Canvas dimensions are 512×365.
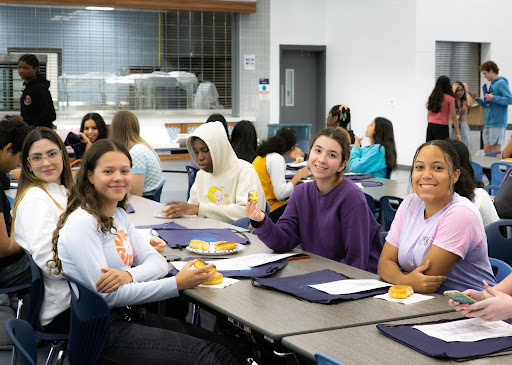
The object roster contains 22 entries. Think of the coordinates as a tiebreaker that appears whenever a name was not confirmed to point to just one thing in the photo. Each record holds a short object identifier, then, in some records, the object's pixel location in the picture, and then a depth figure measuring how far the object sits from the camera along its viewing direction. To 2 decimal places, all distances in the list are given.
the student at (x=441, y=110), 10.36
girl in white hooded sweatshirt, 4.18
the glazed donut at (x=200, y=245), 3.15
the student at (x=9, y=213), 3.45
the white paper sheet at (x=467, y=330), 1.96
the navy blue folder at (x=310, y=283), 2.38
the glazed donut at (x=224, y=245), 3.13
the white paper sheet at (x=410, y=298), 2.37
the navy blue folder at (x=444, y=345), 1.82
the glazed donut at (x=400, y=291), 2.39
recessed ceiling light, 12.00
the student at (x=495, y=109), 10.68
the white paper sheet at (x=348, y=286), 2.45
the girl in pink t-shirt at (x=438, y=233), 2.53
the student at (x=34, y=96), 8.79
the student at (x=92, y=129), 6.33
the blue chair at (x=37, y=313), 2.85
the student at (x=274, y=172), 5.32
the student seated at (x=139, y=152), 5.18
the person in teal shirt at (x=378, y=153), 6.22
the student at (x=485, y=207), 3.91
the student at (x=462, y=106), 10.91
